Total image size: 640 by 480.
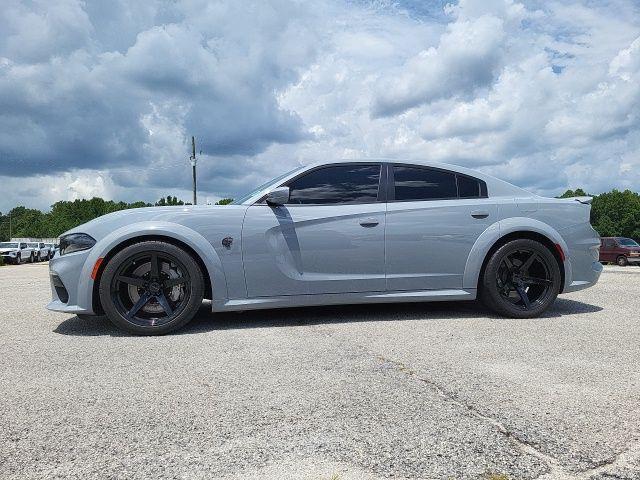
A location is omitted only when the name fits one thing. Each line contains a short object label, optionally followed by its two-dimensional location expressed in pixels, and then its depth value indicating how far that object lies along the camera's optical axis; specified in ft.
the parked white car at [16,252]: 106.93
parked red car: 87.81
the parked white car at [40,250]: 124.77
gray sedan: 13.26
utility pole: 112.98
